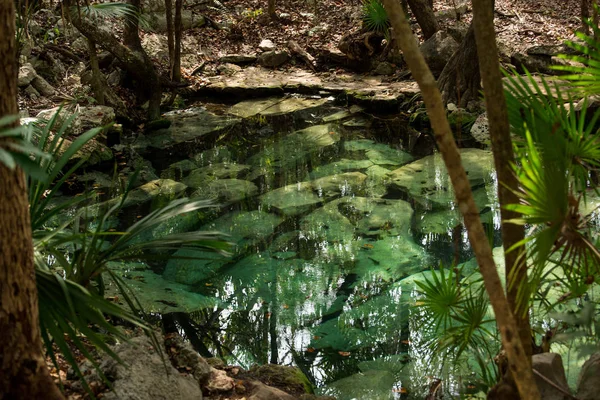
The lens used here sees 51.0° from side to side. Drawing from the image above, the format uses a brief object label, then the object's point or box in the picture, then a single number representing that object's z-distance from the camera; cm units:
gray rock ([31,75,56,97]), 864
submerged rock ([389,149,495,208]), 634
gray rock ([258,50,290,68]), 1155
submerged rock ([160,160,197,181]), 731
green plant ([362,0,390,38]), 1006
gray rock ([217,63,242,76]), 1132
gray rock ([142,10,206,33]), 1173
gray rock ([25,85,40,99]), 836
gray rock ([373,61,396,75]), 1080
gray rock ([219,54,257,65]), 1164
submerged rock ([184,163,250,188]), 708
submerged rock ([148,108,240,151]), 867
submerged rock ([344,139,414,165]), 759
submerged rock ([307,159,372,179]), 720
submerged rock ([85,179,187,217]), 631
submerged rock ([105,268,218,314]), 427
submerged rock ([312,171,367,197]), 658
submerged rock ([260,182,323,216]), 619
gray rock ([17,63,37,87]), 826
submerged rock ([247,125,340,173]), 765
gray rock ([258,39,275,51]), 1184
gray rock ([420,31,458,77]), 959
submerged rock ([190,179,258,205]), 650
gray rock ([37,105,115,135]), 737
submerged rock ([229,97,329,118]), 999
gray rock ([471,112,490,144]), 798
